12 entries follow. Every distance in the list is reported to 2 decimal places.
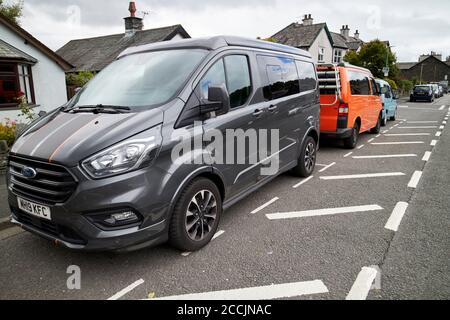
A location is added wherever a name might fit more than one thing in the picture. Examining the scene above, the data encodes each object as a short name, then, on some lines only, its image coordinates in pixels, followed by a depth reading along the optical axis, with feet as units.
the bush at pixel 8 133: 21.43
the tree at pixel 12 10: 100.01
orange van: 24.89
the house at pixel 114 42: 75.97
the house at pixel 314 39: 105.81
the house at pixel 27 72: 39.73
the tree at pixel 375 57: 104.06
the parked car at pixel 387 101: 39.64
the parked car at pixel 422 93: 95.91
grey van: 8.47
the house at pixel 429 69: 264.72
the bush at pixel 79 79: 59.54
